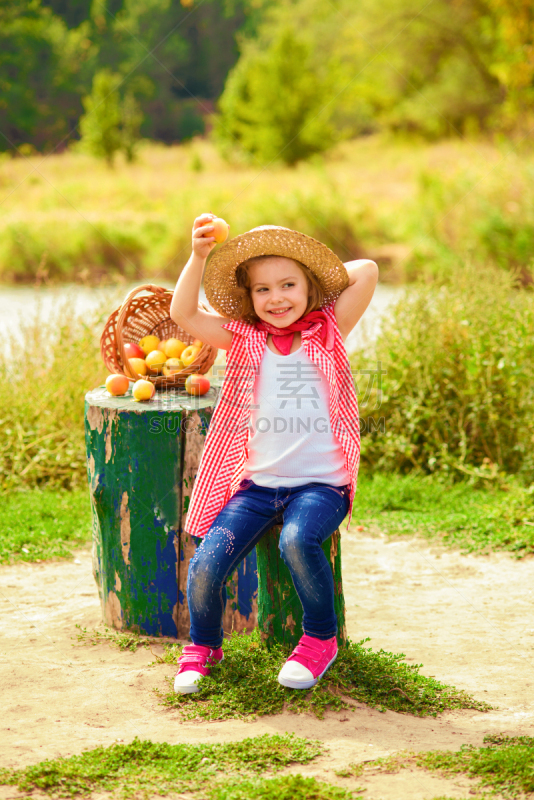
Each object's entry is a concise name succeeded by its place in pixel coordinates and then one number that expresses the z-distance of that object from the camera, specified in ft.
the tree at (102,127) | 92.48
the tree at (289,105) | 85.81
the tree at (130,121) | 98.07
